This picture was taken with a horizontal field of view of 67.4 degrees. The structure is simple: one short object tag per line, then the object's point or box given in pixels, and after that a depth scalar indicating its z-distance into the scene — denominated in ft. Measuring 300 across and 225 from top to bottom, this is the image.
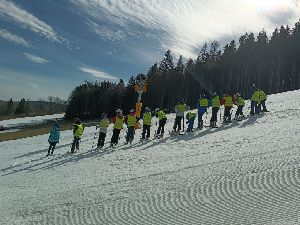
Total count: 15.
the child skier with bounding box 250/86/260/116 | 49.83
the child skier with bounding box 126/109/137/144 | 42.26
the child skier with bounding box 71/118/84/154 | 39.80
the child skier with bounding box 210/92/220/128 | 45.89
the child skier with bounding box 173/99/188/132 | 45.24
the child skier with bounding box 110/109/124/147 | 41.17
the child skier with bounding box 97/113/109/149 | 40.92
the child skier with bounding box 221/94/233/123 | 47.69
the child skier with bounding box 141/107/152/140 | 43.31
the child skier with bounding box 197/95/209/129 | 46.53
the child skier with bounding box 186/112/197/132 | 44.69
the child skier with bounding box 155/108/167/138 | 43.73
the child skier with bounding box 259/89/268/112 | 49.86
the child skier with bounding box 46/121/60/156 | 40.39
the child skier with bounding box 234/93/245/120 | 49.24
